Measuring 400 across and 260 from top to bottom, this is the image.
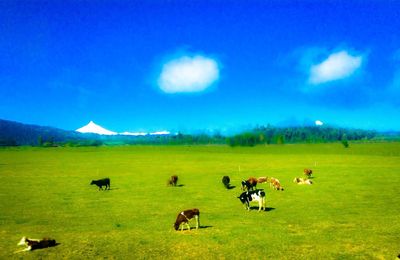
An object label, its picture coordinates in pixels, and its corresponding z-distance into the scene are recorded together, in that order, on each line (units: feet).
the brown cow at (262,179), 139.23
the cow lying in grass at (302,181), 133.74
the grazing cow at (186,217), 69.41
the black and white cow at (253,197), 86.02
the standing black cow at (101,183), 127.95
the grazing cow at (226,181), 126.41
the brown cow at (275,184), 122.57
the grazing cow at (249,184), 122.83
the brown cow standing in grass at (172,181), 135.58
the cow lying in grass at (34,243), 57.55
